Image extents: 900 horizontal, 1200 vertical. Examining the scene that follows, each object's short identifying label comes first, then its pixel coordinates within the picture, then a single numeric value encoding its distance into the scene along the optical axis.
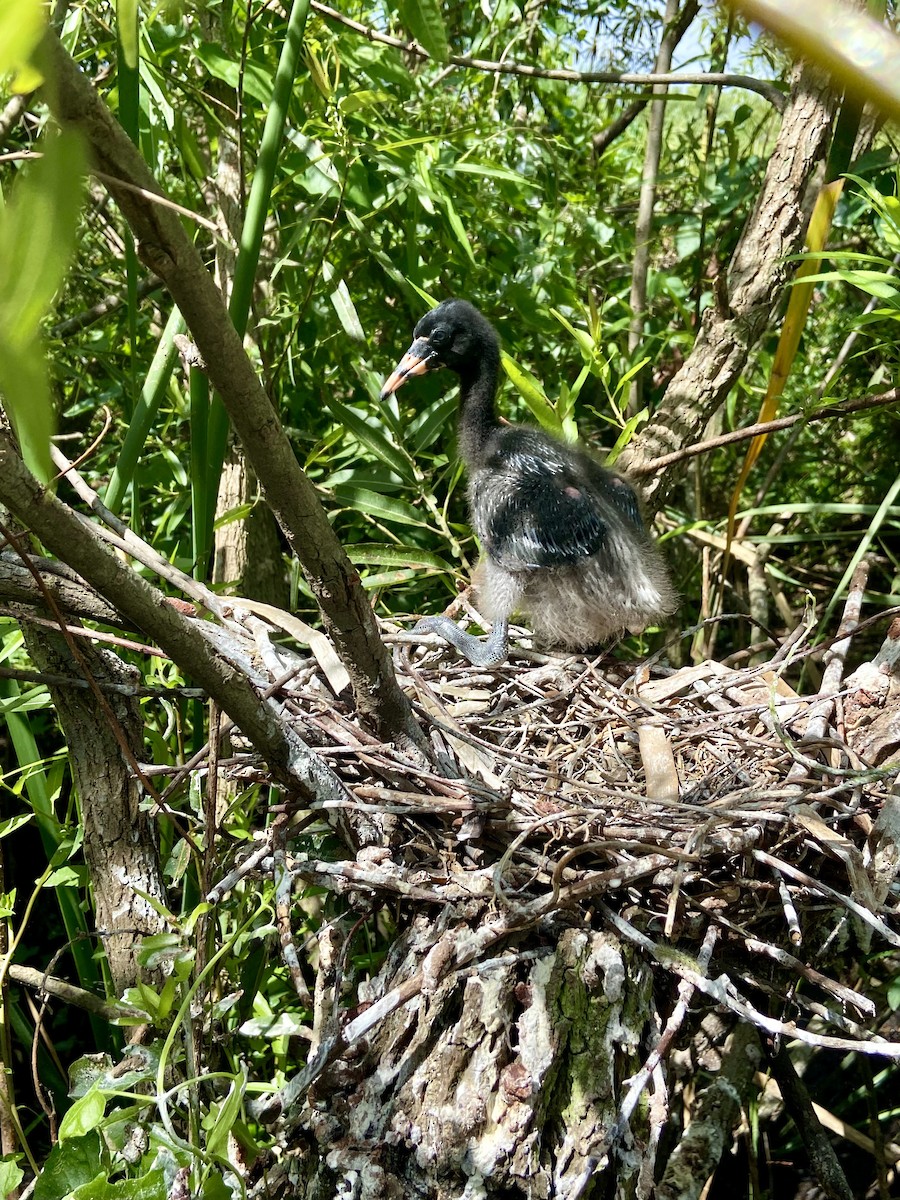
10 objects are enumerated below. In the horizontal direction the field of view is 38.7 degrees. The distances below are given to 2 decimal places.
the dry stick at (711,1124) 0.55
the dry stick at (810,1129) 0.57
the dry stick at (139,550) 0.49
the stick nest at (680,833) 0.50
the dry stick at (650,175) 0.82
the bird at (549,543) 0.75
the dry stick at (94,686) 0.46
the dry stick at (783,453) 0.87
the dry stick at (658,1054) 0.45
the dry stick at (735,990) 0.45
